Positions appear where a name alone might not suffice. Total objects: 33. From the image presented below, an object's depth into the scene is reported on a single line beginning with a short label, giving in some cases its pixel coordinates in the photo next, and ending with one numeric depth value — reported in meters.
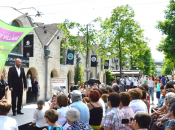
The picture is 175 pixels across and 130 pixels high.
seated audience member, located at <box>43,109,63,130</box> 3.90
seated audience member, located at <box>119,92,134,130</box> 4.77
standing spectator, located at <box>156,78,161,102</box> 14.72
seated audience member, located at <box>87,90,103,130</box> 5.19
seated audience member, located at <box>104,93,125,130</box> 4.06
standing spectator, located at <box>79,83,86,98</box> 13.12
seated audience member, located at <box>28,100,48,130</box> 5.43
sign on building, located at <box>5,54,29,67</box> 14.42
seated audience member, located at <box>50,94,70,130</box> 4.71
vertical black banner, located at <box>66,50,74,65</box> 21.28
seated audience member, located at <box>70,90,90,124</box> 4.76
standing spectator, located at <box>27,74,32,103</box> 15.87
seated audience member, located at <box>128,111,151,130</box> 3.49
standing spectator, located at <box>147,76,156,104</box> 14.40
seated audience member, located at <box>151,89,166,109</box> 7.34
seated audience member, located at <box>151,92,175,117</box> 5.35
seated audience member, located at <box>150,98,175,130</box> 4.52
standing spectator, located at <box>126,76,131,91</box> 21.19
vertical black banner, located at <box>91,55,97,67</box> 26.87
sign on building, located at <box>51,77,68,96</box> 13.68
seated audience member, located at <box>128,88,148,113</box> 5.32
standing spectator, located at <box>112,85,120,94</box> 8.37
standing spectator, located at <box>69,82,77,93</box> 14.71
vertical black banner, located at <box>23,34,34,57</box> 15.87
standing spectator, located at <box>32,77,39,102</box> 16.62
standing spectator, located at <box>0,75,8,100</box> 9.95
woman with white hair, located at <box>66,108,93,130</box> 3.72
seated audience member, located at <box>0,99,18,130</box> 3.74
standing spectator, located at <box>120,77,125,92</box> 21.32
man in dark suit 7.98
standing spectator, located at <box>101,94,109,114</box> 6.62
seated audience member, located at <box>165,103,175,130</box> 3.41
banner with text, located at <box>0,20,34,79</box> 4.91
